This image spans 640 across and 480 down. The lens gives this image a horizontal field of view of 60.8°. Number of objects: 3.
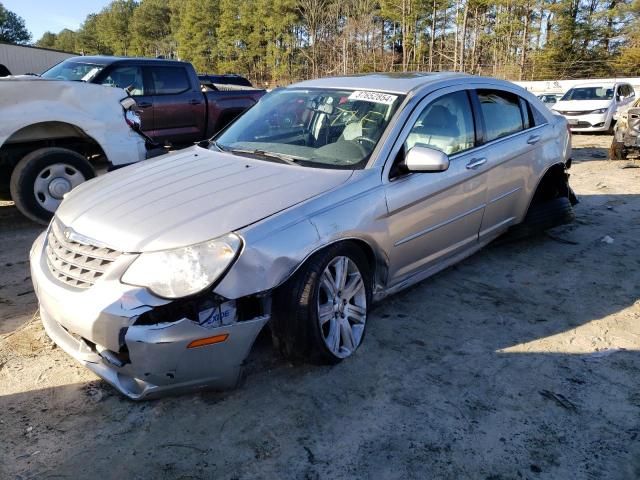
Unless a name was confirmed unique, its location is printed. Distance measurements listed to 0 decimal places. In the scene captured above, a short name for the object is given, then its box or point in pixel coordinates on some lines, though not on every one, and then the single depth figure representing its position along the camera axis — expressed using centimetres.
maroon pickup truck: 833
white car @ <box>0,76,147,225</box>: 532
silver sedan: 251
